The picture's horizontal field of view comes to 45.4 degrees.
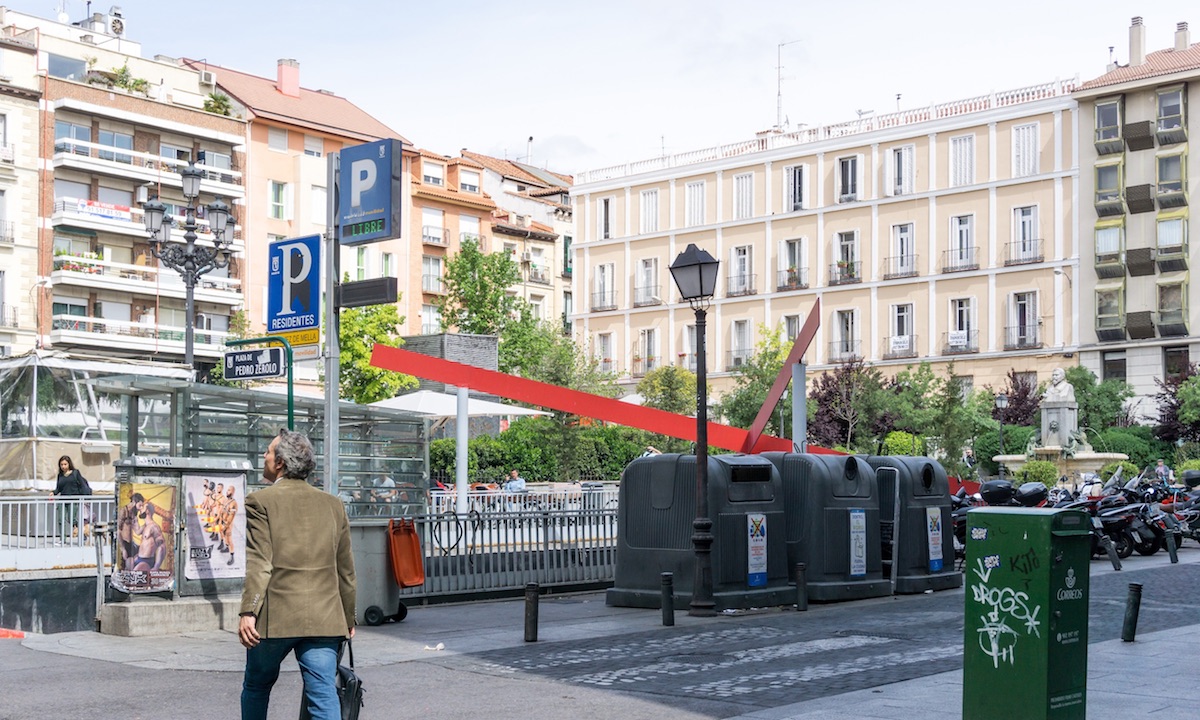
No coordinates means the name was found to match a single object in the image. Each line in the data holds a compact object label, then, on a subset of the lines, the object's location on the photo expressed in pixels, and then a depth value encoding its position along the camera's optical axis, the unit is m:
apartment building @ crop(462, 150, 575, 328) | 79.88
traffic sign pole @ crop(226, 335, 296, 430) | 13.30
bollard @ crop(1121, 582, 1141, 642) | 11.95
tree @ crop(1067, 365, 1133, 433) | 54.91
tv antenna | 72.00
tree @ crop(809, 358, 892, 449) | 54.91
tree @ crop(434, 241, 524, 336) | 66.50
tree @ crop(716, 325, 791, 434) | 56.41
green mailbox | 7.23
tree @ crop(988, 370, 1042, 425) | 56.53
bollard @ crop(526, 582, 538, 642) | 12.75
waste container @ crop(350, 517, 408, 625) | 13.81
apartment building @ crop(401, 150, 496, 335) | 70.75
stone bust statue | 41.91
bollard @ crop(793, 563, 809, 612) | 15.25
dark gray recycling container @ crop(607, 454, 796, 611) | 15.12
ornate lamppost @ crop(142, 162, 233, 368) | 23.64
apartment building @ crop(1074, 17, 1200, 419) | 56.66
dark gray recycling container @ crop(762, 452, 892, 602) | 16.14
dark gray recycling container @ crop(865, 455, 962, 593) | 17.39
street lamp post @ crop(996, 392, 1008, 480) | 47.78
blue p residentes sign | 13.62
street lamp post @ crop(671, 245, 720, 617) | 14.48
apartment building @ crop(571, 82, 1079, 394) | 60.34
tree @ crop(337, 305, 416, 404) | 54.34
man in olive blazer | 6.37
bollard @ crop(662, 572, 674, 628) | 13.68
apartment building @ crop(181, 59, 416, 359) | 62.56
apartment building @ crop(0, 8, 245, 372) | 54.38
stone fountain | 41.06
